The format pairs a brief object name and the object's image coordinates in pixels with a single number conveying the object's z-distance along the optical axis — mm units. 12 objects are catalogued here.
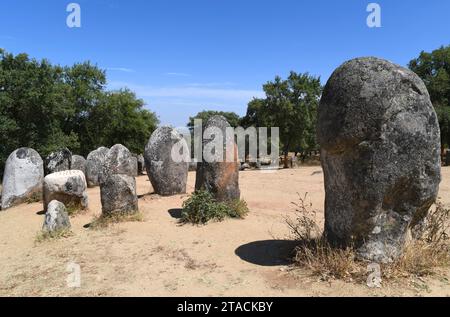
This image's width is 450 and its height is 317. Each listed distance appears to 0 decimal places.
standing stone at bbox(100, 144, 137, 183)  15070
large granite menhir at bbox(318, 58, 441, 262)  4941
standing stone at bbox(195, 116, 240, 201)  9530
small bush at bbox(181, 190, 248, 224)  8758
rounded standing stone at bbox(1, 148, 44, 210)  12328
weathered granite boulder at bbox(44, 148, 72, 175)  16578
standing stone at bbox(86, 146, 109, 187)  16328
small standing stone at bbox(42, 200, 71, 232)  8195
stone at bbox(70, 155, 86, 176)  17016
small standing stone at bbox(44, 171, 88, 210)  10148
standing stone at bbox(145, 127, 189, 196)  12289
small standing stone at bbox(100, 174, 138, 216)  9016
